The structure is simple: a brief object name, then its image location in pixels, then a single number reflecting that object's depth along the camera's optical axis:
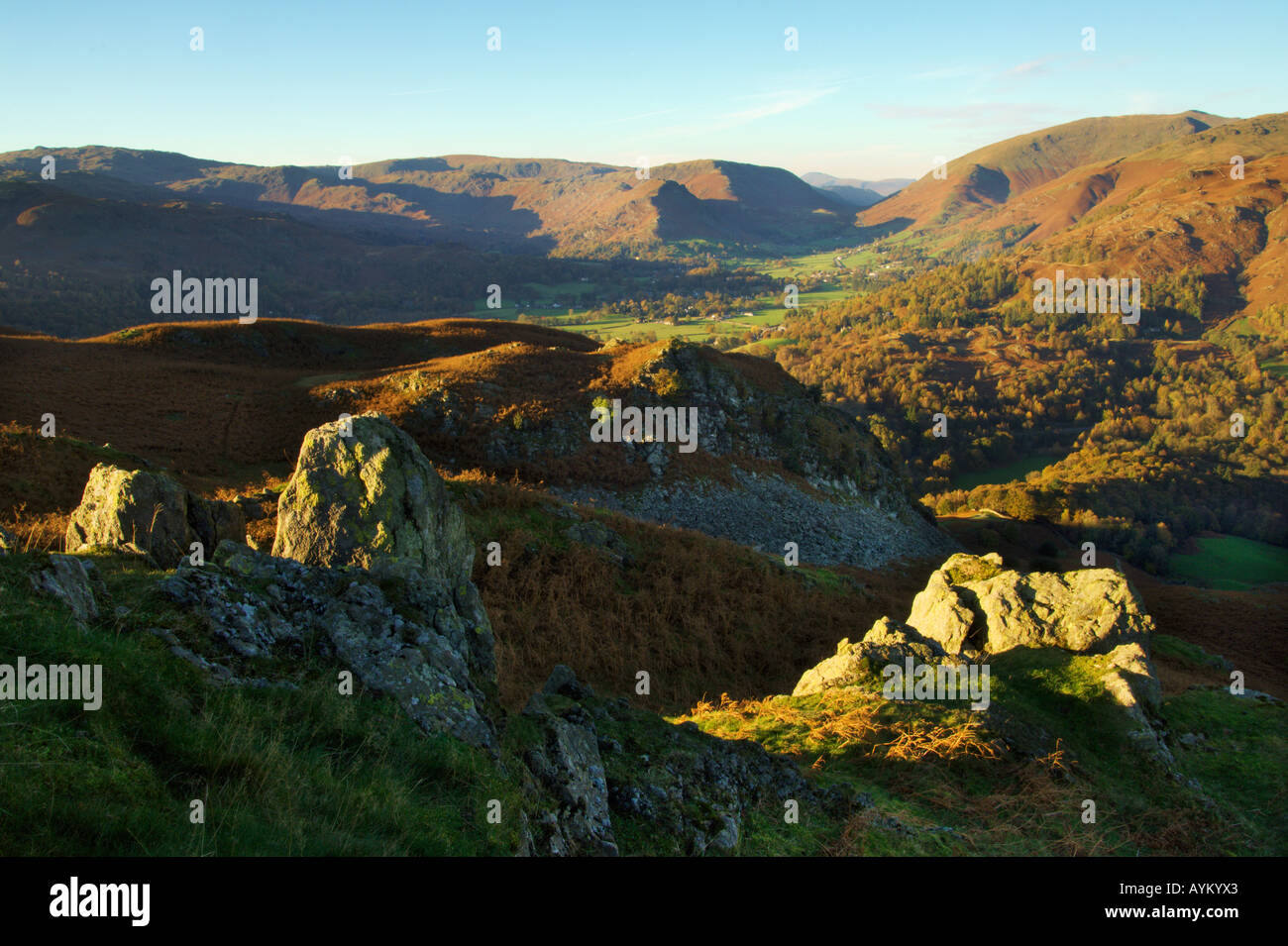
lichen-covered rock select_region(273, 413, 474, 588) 10.82
